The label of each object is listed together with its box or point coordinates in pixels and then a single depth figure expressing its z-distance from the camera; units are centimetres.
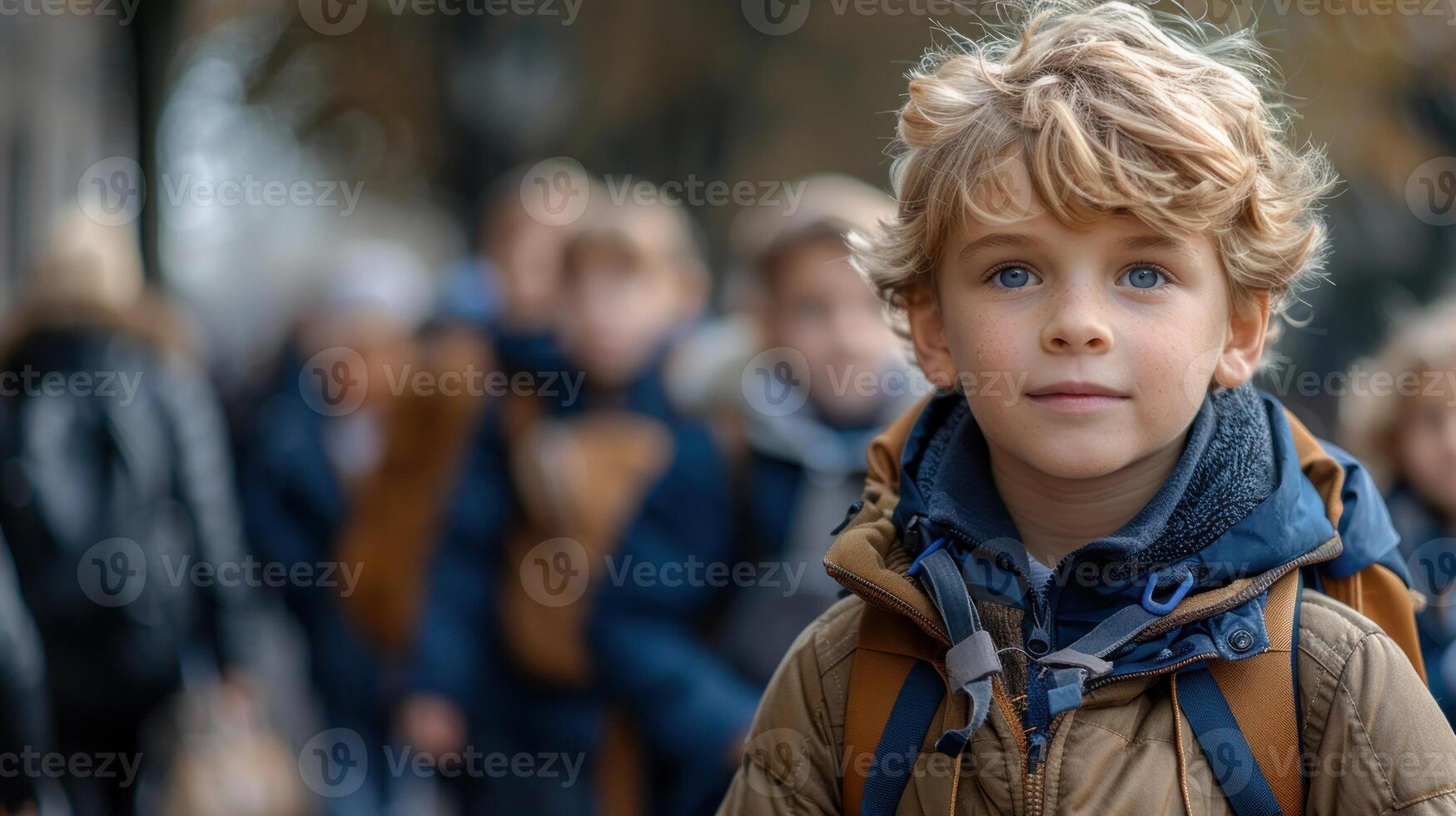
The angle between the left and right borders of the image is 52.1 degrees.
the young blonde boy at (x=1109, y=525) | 177
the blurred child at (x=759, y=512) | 390
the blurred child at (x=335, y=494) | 600
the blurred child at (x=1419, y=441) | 407
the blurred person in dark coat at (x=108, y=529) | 527
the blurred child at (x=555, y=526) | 486
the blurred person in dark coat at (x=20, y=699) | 490
